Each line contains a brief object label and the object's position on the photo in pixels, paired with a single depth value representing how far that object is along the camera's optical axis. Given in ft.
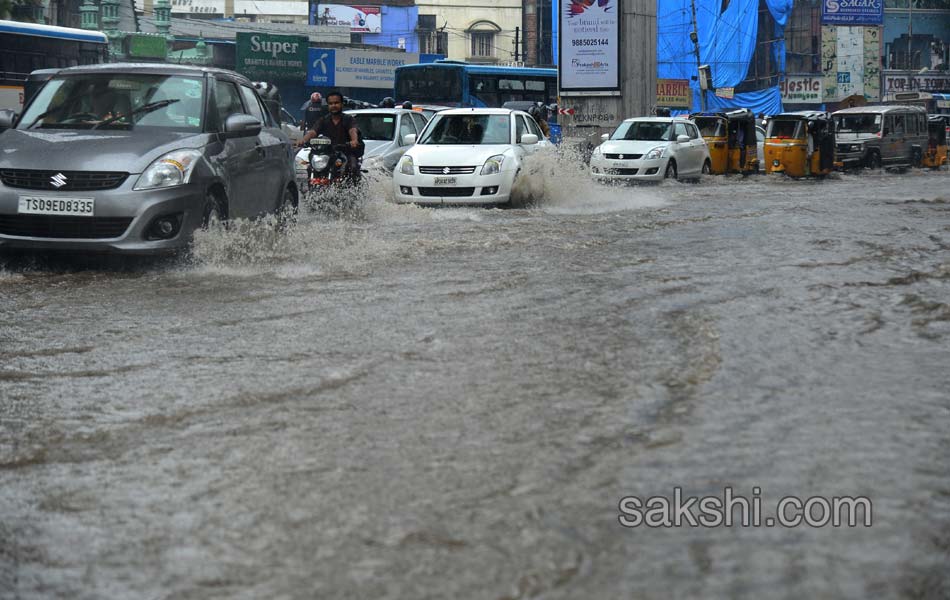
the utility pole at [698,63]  147.59
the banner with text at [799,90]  210.59
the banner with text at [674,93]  197.57
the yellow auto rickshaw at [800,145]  98.78
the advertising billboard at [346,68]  198.29
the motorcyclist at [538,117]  81.47
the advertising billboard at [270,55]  192.65
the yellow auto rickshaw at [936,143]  120.57
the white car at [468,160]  54.39
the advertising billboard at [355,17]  279.90
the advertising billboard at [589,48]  111.34
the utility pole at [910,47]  202.28
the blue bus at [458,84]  122.25
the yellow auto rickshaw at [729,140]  101.24
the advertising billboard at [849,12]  169.37
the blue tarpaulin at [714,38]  196.54
